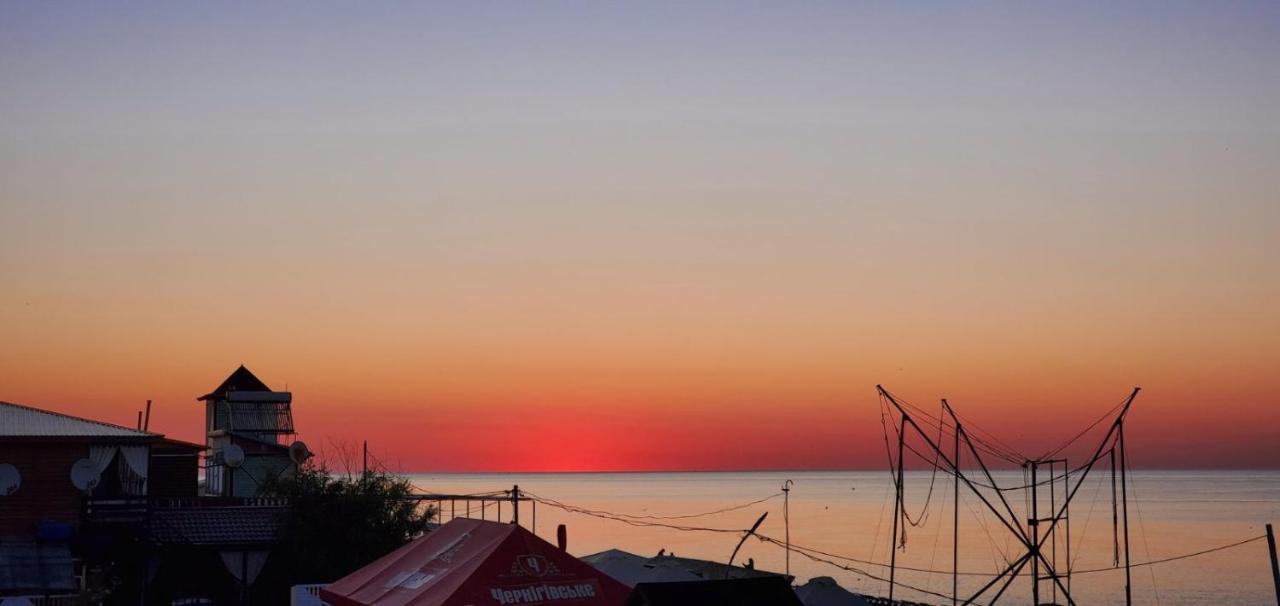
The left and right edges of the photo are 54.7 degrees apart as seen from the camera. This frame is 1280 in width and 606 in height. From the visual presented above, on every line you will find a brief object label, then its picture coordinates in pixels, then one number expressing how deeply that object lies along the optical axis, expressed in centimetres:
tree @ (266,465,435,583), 4241
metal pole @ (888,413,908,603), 3775
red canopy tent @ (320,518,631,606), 1927
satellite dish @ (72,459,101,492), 4206
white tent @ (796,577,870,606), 4694
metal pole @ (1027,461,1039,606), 4031
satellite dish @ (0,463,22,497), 4119
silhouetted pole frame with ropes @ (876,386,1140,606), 3969
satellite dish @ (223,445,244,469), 5231
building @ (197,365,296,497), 5591
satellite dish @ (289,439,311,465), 5243
